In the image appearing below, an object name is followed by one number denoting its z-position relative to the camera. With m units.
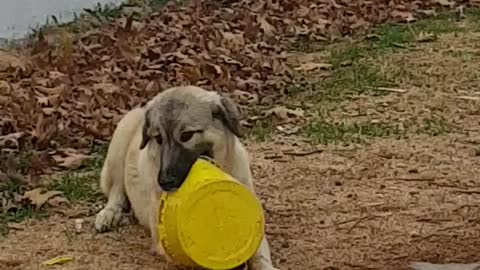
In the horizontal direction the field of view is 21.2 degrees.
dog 5.49
